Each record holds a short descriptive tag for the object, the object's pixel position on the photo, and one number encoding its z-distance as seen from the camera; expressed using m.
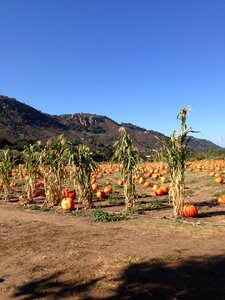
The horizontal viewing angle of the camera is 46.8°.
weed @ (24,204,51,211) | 10.36
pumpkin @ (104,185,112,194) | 13.61
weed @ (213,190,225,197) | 11.67
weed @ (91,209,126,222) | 8.37
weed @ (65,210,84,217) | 9.29
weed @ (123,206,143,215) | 9.12
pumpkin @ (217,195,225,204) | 10.10
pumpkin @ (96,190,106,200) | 12.22
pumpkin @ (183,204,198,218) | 8.29
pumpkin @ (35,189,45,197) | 13.56
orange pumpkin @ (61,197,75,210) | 10.04
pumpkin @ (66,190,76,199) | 11.73
